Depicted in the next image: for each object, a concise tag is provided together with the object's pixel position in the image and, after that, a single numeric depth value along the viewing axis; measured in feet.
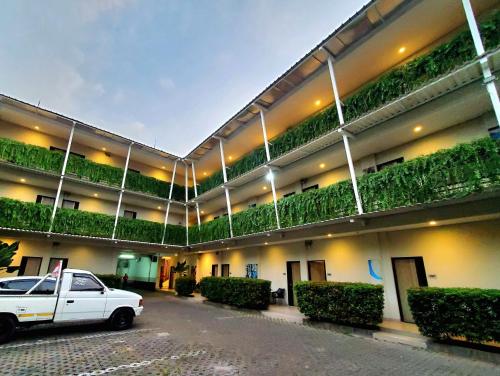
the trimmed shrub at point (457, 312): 20.02
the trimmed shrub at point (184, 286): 61.98
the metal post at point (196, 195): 68.86
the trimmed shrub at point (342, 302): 28.09
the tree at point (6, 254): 33.85
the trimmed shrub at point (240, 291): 42.86
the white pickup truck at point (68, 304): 21.08
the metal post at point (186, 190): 73.61
